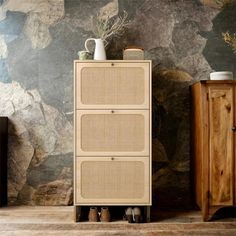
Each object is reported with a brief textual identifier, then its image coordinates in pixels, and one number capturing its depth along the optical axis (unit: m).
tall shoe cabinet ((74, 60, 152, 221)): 2.72
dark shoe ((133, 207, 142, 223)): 2.70
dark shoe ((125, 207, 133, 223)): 2.71
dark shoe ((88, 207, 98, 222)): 2.74
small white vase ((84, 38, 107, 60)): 2.87
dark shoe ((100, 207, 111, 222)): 2.73
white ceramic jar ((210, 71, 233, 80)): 2.82
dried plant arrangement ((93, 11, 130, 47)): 3.21
